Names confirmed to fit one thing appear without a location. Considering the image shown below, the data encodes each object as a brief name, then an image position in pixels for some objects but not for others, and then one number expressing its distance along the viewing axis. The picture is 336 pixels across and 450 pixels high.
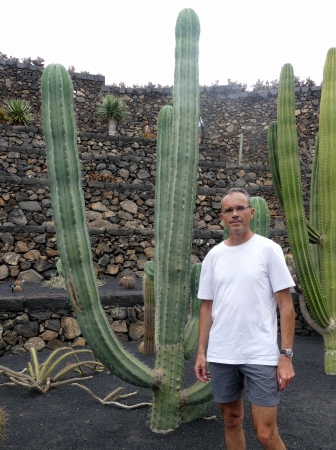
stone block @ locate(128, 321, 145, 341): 6.22
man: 2.08
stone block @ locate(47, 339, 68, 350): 5.73
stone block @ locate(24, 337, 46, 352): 5.58
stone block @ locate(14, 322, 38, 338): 5.52
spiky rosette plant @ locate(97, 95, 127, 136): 12.78
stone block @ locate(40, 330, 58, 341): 5.68
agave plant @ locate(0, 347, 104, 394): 3.85
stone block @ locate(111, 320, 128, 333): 6.13
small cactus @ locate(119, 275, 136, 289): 6.86
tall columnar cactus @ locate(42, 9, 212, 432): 2.84
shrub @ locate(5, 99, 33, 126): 11.42
